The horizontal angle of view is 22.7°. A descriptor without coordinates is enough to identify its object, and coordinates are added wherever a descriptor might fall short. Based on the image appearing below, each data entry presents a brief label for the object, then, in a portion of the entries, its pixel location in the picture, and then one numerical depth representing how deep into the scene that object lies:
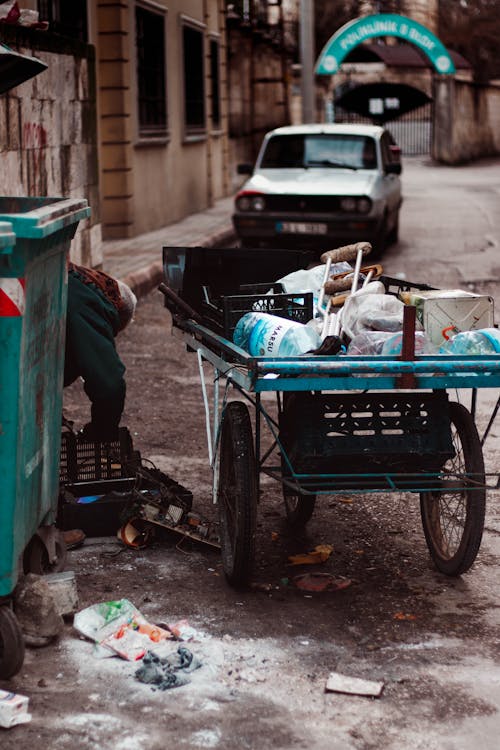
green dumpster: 3.53
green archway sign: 29.12
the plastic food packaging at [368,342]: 4.27
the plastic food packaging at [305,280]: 5.09
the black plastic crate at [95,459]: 5.04
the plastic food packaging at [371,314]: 4.43
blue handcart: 4.07
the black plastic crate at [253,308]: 4.62
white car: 14.04
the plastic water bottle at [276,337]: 4.26
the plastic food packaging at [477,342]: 4.25
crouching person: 4.63
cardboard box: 4.46
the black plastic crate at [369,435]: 4.35
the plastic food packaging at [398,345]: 4.22
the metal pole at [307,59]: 23.05
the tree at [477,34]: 47.16
